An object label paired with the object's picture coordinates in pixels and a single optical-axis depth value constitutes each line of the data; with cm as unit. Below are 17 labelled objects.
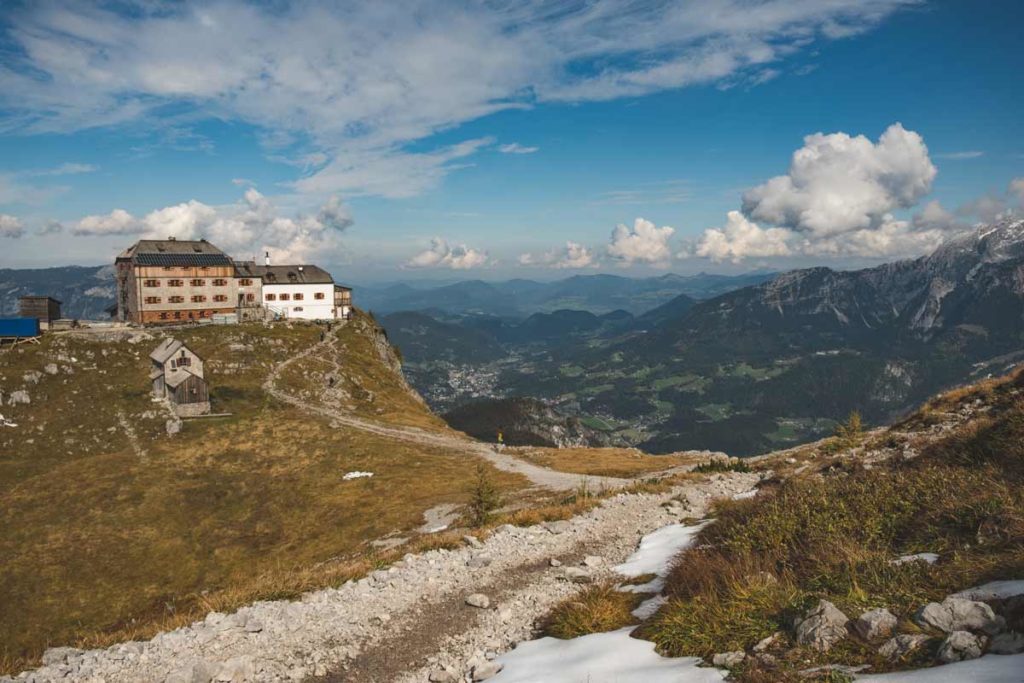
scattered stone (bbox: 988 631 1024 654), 613
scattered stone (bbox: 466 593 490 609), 1445
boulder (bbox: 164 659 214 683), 1098
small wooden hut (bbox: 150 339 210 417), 7994
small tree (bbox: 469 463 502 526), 2697
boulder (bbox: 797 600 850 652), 753
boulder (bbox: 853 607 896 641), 746
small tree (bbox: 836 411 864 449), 4187
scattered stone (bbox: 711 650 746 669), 777
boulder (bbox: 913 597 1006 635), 678
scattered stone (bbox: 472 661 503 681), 1042
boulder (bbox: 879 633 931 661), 689
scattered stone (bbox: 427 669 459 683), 1084
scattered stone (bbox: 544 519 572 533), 2172
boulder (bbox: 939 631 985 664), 630
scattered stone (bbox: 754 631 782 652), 812
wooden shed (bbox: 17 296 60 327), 9131
